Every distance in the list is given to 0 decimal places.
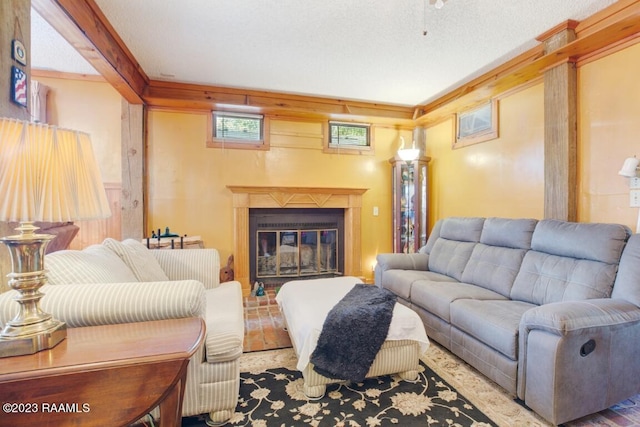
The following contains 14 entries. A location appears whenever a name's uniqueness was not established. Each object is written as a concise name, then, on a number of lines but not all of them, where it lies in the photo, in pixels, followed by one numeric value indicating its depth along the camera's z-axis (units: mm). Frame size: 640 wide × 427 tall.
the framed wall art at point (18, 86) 1416
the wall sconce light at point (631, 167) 2174
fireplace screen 4211
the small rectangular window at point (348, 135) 4320
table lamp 920
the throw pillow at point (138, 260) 1971
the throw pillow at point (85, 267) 1377
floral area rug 1643
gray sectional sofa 1562
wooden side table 891
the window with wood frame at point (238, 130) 3902
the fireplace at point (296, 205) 3904
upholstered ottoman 1817
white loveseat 1222
